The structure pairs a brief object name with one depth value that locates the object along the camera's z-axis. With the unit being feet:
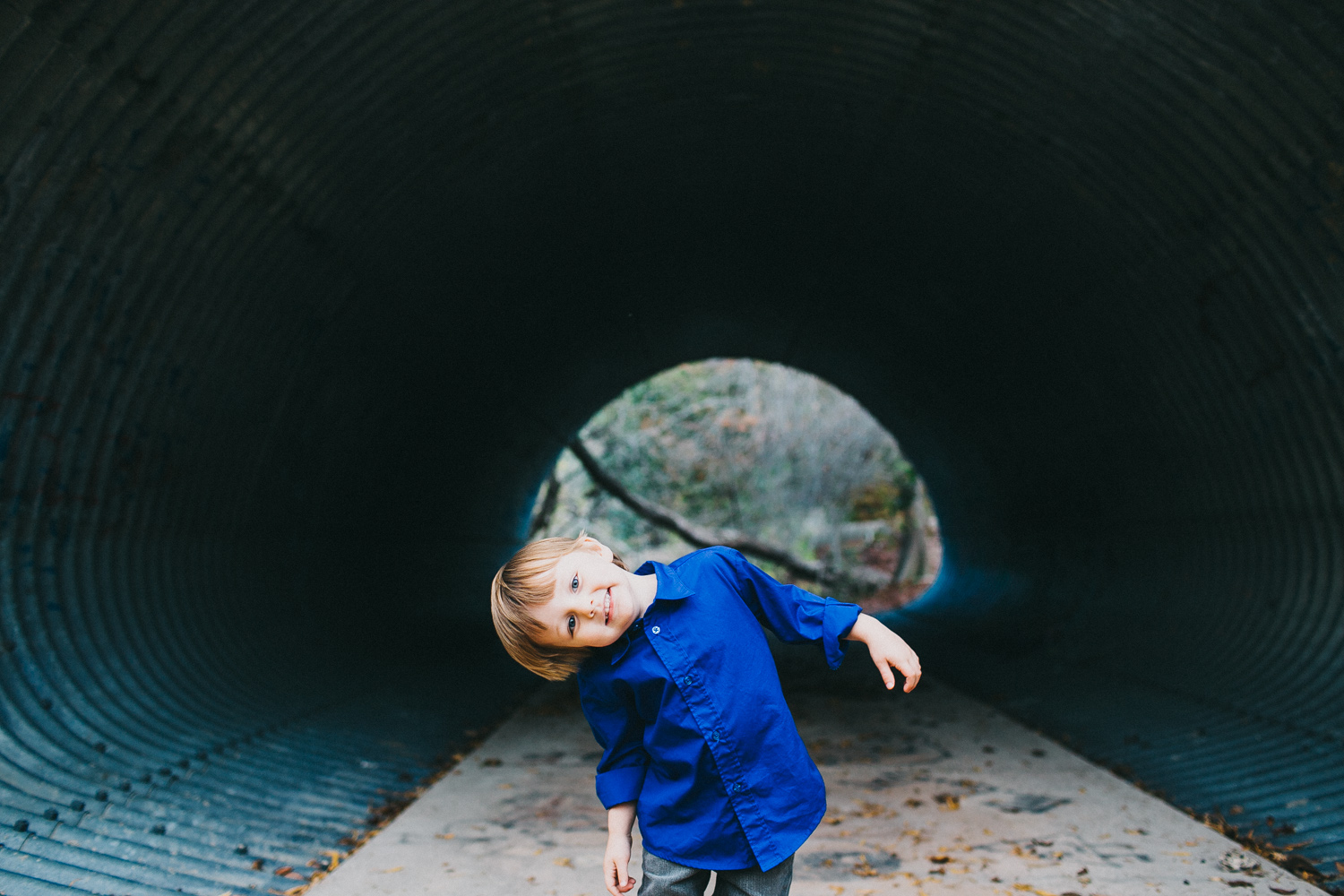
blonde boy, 7.49
